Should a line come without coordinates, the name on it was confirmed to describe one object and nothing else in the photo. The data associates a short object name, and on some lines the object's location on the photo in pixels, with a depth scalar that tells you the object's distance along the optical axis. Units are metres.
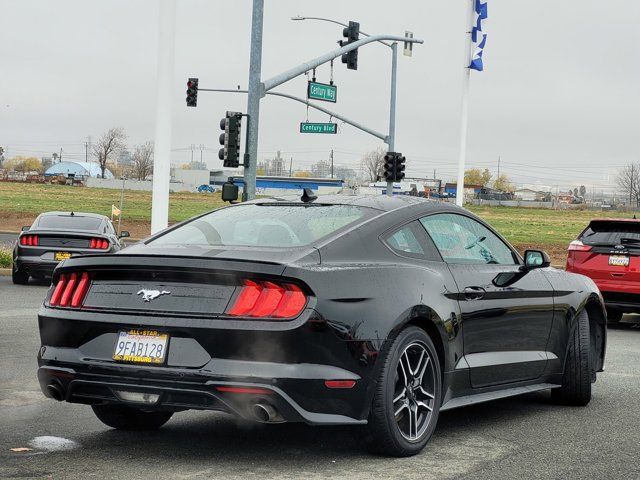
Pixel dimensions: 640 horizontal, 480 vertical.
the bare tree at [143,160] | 186.52
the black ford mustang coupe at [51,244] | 19.14
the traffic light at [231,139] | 25.92
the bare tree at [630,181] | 180.25
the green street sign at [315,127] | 38.09
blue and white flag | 33.69
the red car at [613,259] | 14.92
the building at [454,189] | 179.41
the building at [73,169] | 188.48
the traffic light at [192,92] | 37.09
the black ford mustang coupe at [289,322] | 5.58
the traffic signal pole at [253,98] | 25.36
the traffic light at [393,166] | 37.69
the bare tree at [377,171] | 187.75
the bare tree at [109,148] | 177.00
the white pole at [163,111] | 19.72
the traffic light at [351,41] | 31.61
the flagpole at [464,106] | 33.50
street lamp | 38.56
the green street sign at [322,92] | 33.81
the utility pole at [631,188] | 174.02
